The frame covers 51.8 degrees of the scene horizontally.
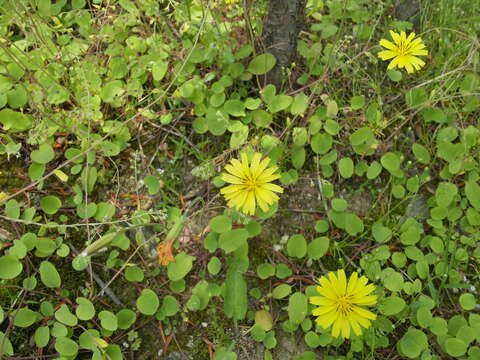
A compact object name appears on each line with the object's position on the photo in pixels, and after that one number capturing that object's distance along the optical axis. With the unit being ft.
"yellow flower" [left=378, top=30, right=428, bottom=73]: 0.83
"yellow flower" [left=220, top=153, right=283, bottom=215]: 0.72
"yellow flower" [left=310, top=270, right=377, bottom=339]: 0.68
